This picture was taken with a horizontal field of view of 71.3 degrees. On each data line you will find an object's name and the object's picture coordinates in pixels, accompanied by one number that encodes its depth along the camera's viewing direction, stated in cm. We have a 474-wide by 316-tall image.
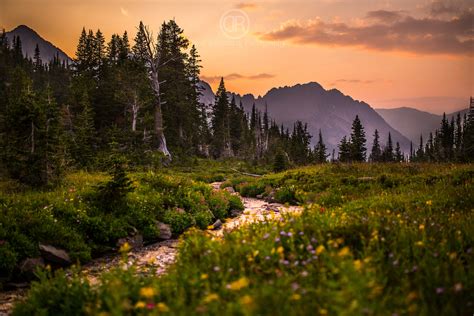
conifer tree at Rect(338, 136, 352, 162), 4984
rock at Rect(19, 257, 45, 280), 793
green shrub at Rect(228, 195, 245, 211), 1532
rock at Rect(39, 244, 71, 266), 850
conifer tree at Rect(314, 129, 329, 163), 6951
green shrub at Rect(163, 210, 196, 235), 1174
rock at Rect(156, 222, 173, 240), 1110
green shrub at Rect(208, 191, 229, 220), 1395
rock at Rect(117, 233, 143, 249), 1006
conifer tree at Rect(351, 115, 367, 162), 5081
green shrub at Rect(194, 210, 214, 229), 1241
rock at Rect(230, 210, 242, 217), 1450
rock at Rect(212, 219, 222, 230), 1226
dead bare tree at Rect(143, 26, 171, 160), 3378
